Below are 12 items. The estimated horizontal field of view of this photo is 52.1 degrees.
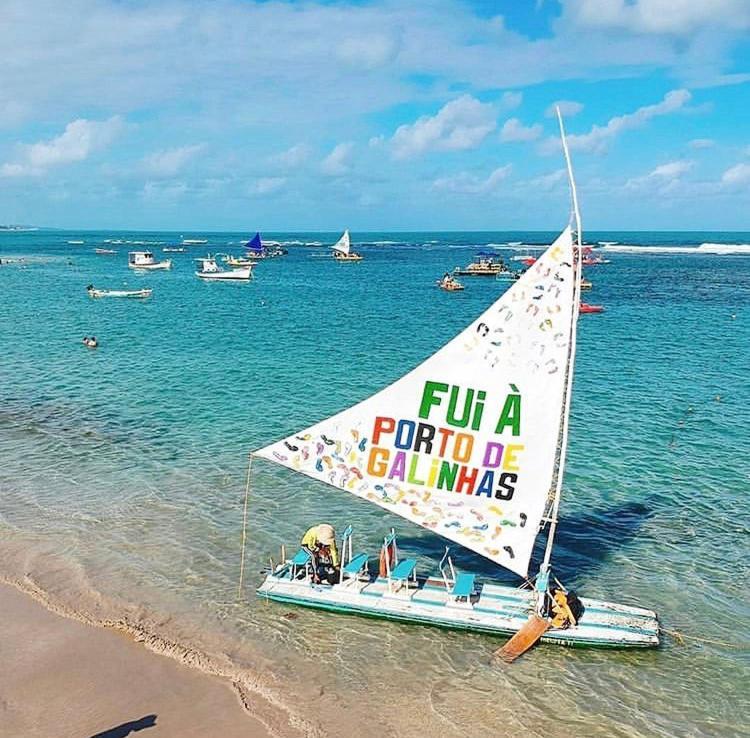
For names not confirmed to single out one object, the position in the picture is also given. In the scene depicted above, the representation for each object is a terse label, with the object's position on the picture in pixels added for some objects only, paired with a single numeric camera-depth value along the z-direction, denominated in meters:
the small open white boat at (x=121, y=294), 82.25
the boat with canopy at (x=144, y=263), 130.75
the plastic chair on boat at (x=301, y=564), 18.00
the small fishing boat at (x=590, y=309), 73.12
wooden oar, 15.62
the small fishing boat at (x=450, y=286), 95.94
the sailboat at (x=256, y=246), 143.12
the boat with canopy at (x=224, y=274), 107.75
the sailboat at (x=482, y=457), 15.30
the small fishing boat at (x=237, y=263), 130.05
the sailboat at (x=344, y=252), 160.09
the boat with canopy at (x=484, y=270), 118.06
